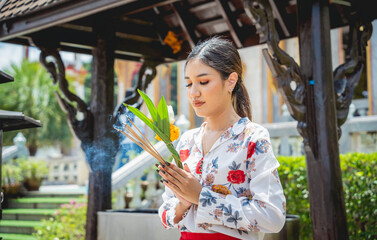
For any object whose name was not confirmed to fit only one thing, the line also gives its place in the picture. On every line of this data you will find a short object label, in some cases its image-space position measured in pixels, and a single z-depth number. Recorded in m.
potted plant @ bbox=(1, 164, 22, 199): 10.16
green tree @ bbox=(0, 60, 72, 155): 23.66
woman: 1.92
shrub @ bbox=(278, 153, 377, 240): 5.30
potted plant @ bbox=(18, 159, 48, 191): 10.79
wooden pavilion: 3.91
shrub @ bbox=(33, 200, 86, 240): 6.95
